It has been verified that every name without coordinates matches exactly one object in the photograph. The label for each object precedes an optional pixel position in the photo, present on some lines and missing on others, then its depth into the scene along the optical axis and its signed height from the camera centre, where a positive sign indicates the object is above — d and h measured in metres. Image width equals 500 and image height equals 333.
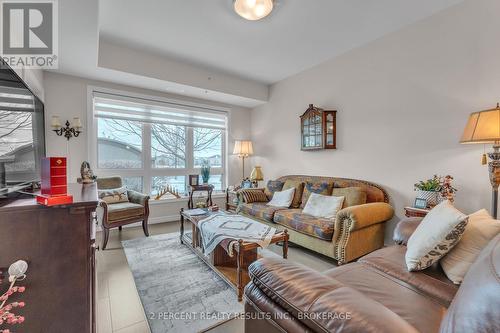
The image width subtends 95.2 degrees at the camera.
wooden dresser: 0.99 -0.42
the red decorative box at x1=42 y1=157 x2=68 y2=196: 1.05 -0.05
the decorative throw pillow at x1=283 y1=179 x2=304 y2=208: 3.61 -0.37
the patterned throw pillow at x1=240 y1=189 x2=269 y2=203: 3.88 -0.53
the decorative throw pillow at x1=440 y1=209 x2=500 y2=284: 1.19 -0.44
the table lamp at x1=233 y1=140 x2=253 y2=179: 4.76 +0.36
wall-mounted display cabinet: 3.54 +0.58
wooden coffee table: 1.89 -0.97
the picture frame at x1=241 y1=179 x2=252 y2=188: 4.59 -0.38
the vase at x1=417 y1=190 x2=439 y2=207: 2.31 -0.33
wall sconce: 3.19 +0.56
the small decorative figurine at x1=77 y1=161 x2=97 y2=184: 2.14 -0.08
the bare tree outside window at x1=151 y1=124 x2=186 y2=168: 4.28 +0.38
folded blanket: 2.03 -0.65
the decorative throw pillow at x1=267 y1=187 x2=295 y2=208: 3.53 -0.53
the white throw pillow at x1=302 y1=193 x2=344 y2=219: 2.87 -0.53
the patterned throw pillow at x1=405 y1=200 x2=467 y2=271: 1.25 -0.43
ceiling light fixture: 2.13 +1.51
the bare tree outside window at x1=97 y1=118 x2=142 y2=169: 3.79 +0.37
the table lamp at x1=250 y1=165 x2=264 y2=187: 4.62 -0.22
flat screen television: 1.17 +0.18
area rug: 1.66 -1.11
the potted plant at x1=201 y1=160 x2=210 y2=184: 4.50 -0.15
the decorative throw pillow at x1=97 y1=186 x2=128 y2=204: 3.31 -0.44
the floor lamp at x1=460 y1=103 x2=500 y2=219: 1.75 +0.23
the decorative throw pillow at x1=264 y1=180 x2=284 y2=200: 3.99 -0.39
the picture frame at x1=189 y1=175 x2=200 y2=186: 4.36 -0.28
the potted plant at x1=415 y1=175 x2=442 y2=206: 2.32 -0.26
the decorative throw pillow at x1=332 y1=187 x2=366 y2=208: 2.82 -0.39
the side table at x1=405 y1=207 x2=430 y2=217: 2.28 -0.48
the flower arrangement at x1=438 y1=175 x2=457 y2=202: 2.21 -0.26
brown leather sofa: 0.63 -0.52
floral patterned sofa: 2.41 -0.66
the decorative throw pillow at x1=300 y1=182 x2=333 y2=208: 3.26 -0.35
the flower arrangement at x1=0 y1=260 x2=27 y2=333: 0.70 -0.44
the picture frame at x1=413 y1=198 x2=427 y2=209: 2.34 -0.40
